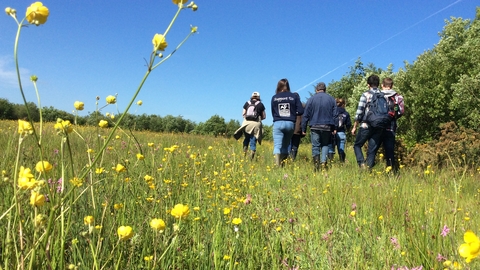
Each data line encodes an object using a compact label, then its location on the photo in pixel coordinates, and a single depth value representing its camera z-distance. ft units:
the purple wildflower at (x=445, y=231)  5.06
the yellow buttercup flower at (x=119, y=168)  4.81
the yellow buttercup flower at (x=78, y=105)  4.95
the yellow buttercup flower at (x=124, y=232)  3.22
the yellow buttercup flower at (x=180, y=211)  3.63
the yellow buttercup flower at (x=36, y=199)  3.09
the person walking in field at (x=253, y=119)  22.40
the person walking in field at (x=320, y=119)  17.94
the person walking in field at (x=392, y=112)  16.47
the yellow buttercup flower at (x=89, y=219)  3.59
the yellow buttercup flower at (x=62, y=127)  3.36
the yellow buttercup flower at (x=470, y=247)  2.35
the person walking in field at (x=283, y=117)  18.58
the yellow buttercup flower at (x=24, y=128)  3.16
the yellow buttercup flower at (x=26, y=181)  3.10
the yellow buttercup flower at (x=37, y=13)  2.89
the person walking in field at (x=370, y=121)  16.42
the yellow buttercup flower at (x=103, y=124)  5.41
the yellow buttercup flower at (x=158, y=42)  3.15
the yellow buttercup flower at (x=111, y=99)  5.23
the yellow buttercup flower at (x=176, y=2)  3.29
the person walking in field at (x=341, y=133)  21.86
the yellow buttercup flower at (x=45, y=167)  3.43
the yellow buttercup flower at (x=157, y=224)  3.36
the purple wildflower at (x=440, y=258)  5.00
